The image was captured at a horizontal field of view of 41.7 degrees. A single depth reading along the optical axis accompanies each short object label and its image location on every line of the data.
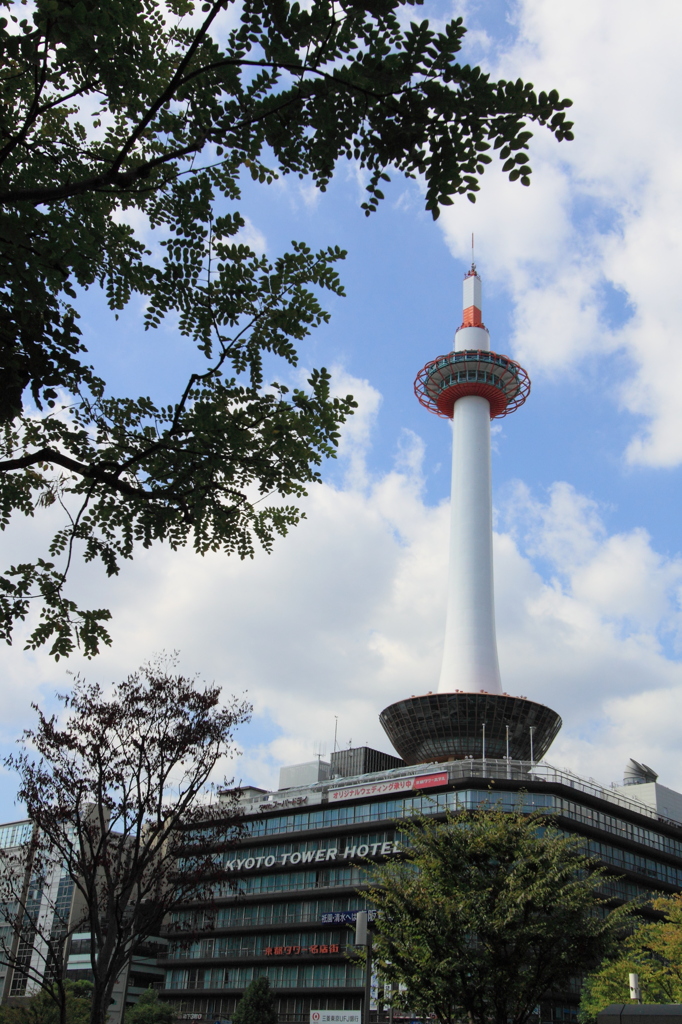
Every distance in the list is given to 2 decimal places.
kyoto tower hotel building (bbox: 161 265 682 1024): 67.31
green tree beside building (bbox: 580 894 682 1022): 40.31
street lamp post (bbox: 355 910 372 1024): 26.61
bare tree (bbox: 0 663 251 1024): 21.03
